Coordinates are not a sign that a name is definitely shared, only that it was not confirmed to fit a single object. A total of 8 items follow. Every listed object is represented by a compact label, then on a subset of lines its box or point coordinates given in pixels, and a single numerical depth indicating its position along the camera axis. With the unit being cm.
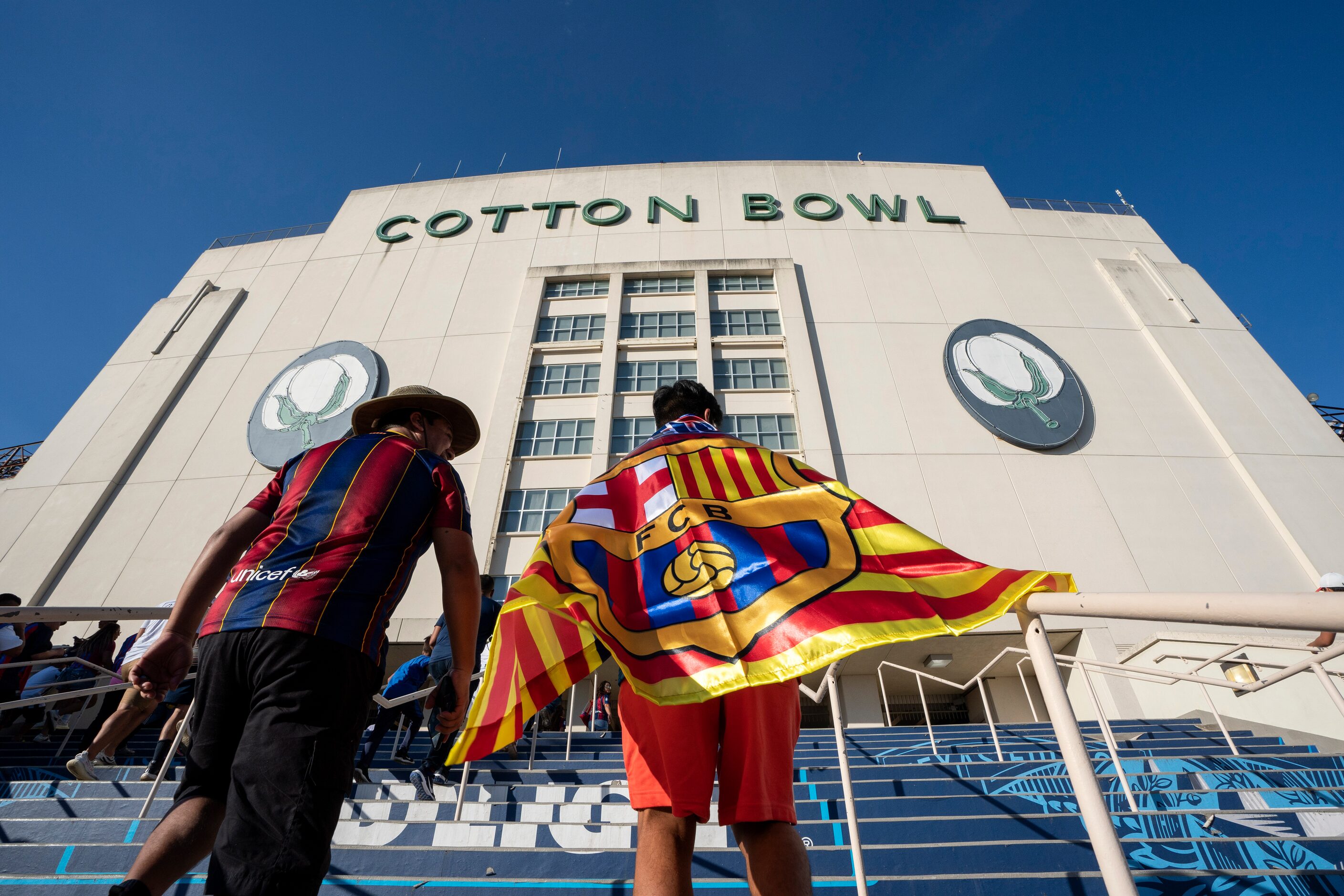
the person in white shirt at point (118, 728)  413
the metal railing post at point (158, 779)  304
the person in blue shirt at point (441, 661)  384
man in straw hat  120
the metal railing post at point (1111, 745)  319
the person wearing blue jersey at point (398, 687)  455
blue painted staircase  241
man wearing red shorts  136
